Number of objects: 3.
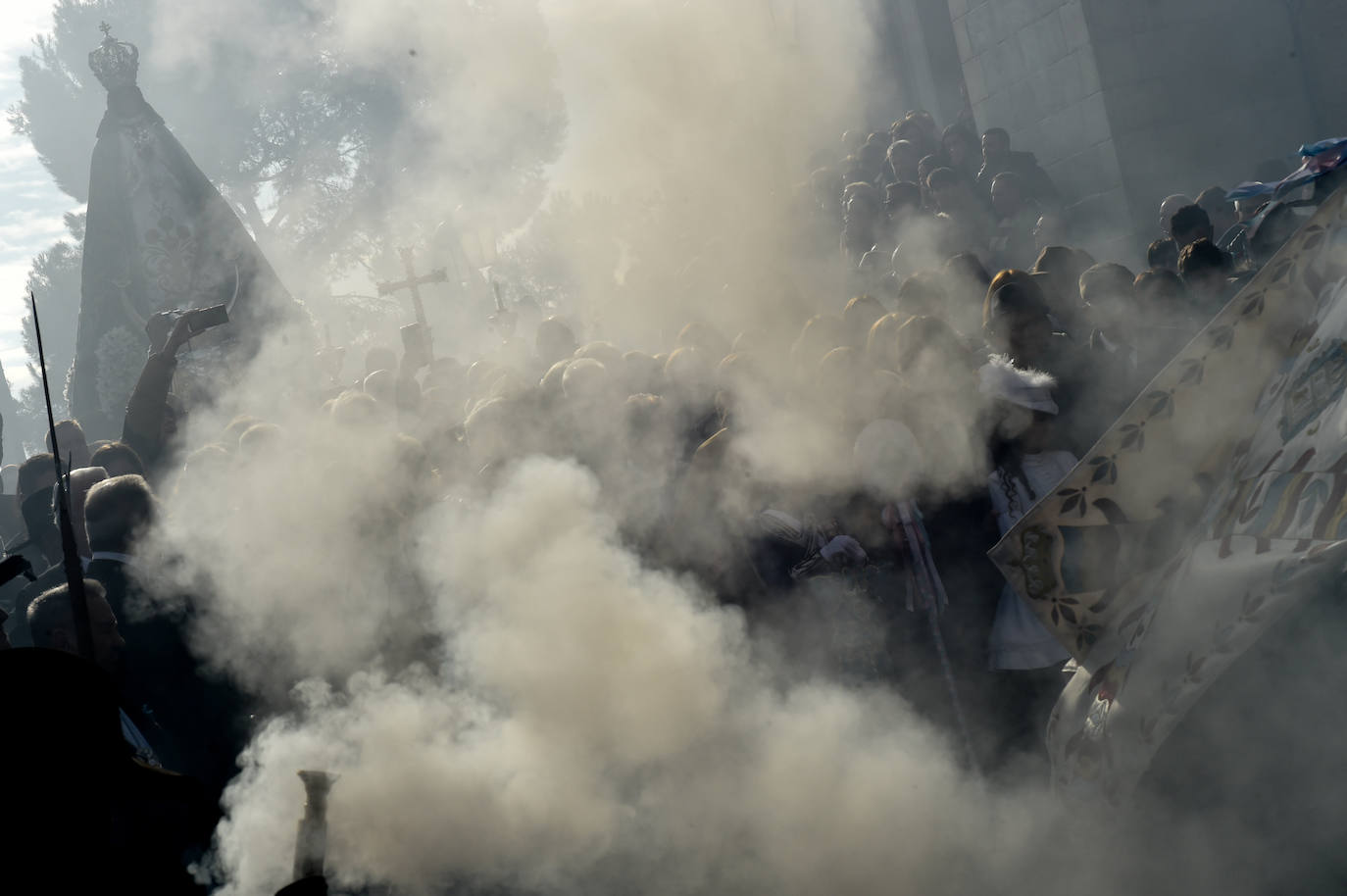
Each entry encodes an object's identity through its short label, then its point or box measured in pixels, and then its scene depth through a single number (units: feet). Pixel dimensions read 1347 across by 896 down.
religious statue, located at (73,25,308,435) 27.32
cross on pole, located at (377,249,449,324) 34.19
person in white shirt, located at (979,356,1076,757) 14.06
